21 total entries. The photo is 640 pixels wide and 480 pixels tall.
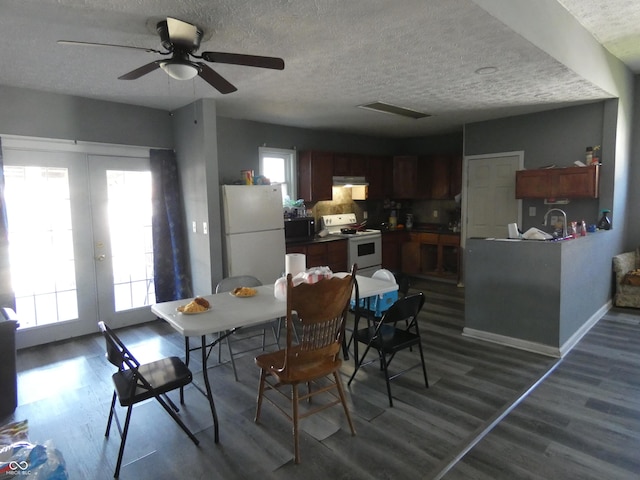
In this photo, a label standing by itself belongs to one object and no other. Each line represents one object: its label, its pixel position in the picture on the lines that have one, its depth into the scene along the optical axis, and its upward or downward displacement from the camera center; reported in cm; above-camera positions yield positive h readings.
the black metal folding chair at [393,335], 269 -98
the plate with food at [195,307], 250 -64
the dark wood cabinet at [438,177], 661 +49
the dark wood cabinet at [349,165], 621 +69
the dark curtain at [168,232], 461 -26
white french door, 385 -27
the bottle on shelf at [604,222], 457 -24
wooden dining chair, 210 -78
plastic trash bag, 146 -98
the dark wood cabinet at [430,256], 657 -90
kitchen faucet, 499 -15
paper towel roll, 304 -43
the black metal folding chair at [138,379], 210 -99
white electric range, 591 -55
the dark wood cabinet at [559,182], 458 +24
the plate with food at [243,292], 293 -63
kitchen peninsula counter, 348 -84
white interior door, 554 +13
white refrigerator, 432 -26
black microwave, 550 -29
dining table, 228 -67
